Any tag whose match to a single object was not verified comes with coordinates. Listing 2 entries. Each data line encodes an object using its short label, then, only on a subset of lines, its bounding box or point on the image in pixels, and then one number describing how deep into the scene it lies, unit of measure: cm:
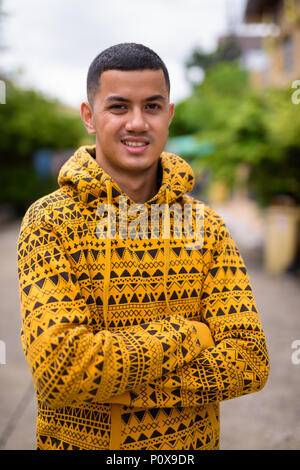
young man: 156
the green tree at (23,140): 1727
